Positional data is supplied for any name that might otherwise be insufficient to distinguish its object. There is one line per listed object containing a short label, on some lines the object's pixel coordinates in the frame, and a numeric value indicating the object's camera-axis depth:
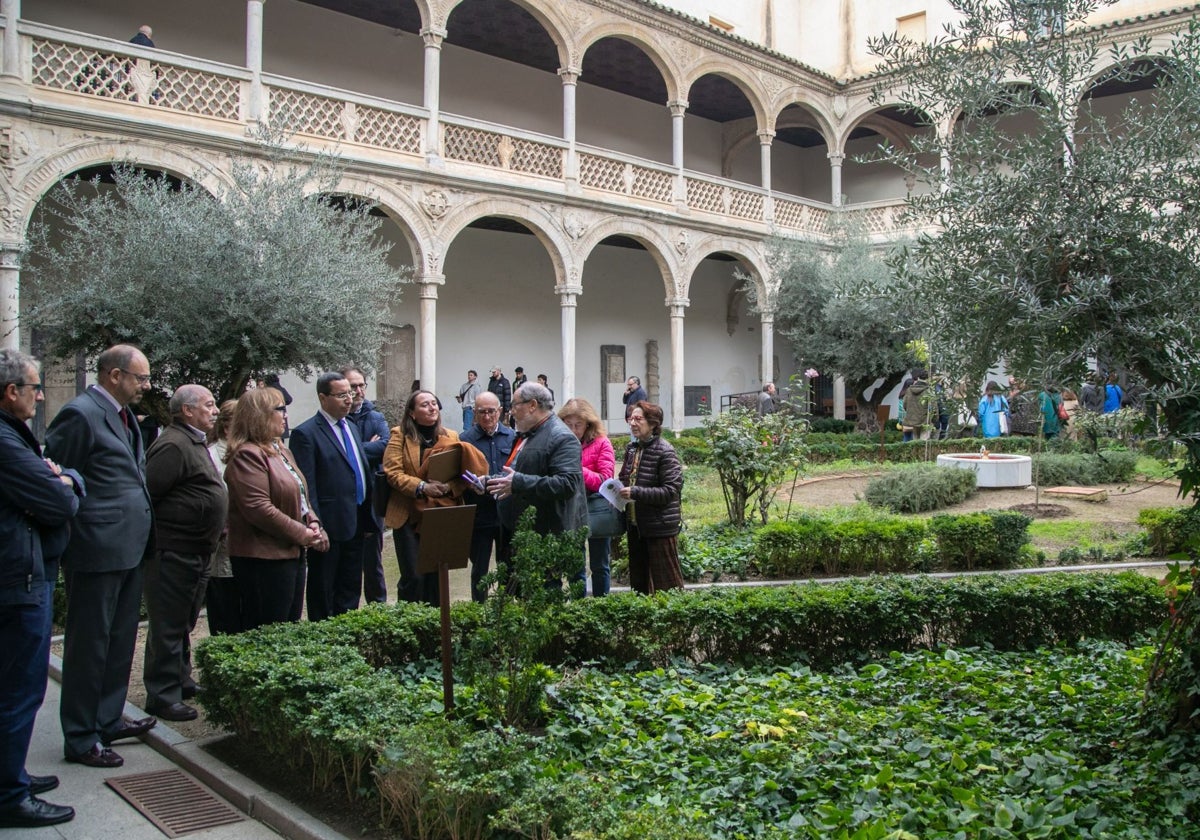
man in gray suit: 3.92
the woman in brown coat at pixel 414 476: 5.51
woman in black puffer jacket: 5.82
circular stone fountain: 12.67
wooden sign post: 3.72
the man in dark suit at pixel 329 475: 5.48
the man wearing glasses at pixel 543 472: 5.11
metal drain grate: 3.49
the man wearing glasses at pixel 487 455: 5.82
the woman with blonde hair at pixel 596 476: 6.11
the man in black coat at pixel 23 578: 3.36
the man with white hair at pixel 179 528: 4.52
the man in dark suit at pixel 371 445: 6.16
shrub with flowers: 8.79
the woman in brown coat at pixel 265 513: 4.65
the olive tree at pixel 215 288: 8.97
